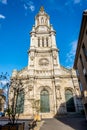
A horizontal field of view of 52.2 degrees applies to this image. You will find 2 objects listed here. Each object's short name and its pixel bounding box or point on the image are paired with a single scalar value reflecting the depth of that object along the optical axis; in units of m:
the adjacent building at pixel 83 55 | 9.02
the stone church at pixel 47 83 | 19.43
